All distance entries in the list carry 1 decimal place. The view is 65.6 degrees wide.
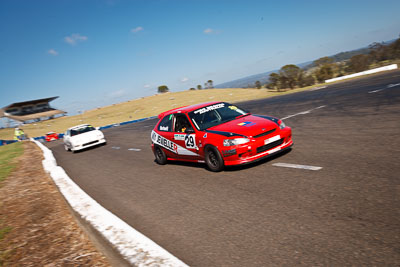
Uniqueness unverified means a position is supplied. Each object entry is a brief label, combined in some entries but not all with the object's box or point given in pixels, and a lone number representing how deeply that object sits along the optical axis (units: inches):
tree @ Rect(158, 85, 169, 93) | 5576.3
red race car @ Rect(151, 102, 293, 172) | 252.2
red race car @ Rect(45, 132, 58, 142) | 1423.5
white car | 678.5
